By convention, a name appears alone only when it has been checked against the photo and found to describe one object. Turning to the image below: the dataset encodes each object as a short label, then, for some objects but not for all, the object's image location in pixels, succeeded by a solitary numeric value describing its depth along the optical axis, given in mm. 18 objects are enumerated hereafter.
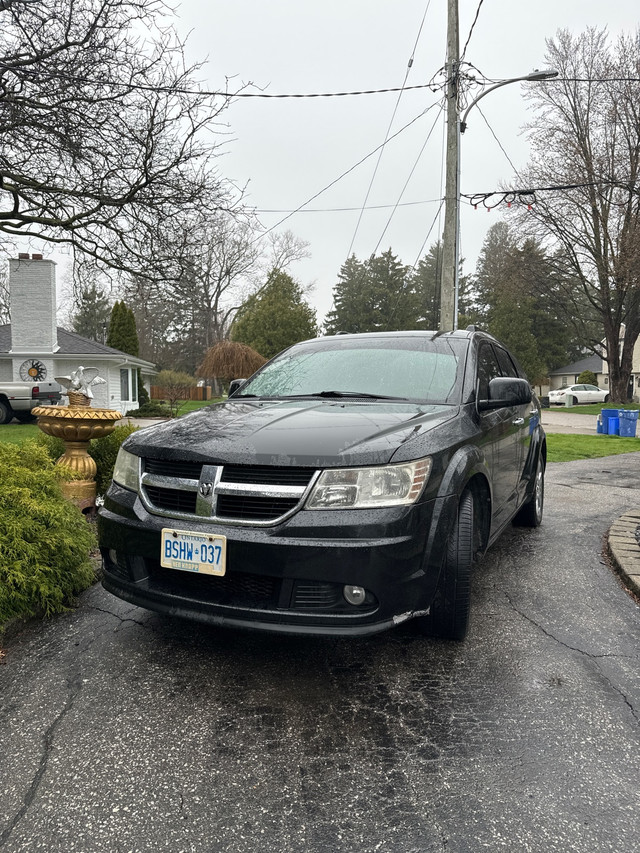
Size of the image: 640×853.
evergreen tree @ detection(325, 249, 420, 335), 53312
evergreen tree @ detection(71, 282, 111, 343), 53656
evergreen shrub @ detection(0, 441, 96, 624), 3154
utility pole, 10852
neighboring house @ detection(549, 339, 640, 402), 55312
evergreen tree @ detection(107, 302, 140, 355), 30703
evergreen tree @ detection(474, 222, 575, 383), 47562
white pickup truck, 17938
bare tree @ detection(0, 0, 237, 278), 7098
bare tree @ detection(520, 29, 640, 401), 26500
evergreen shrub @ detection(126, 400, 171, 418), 24359
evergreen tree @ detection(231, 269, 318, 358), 42219
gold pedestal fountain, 5078
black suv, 2355
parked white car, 42125
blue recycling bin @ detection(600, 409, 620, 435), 17562
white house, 20594
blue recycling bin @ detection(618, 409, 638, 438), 17219
